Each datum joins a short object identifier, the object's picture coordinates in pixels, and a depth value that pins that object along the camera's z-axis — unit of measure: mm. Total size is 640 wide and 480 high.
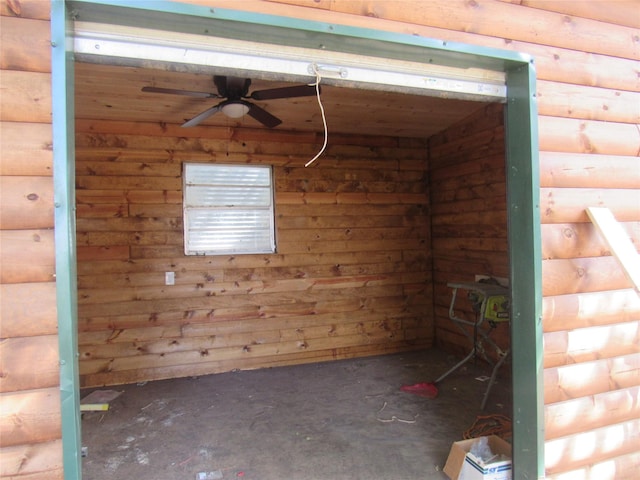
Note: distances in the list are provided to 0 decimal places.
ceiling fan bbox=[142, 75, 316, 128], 2625
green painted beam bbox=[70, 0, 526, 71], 1137
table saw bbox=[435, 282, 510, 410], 2949
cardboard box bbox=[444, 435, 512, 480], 1793
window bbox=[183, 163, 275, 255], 3922
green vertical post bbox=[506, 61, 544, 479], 1565
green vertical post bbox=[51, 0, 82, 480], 1100
